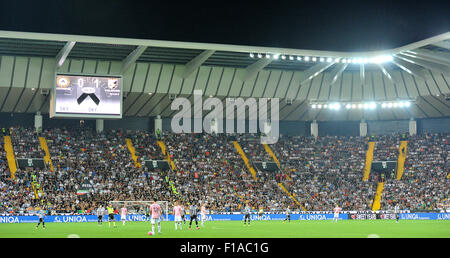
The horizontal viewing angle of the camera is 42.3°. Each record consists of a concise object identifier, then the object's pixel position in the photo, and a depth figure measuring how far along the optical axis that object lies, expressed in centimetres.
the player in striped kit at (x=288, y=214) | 5024
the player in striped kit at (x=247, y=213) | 4553
